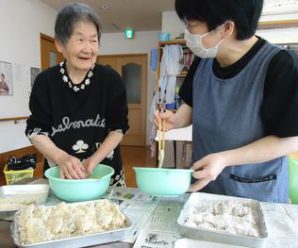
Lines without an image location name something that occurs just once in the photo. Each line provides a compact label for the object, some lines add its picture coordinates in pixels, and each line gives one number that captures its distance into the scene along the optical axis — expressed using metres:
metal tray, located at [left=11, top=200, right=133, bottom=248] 0.58
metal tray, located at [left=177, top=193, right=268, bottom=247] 0.58
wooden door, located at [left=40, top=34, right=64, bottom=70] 4.11
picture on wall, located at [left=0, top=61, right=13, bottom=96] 3.25
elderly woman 1.06
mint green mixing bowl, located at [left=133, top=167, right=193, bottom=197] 0.75
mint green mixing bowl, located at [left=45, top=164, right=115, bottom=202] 0.83
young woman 0.76
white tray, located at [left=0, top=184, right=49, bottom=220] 0.77
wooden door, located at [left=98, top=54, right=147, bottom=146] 5.43
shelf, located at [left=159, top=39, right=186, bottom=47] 3.92
